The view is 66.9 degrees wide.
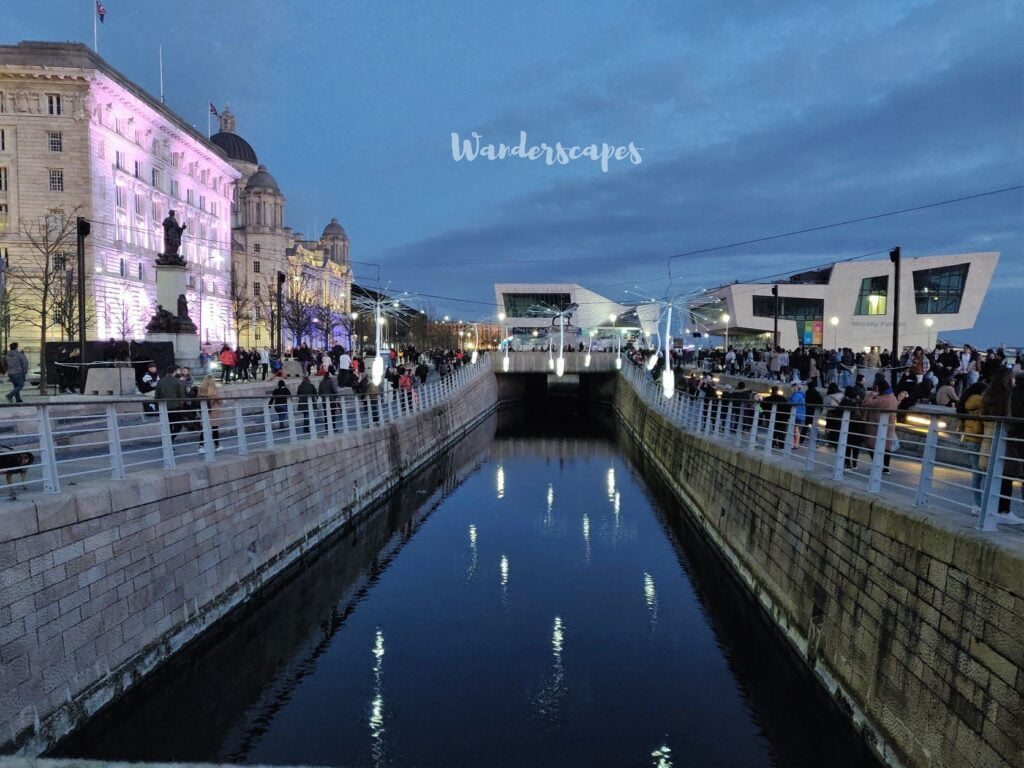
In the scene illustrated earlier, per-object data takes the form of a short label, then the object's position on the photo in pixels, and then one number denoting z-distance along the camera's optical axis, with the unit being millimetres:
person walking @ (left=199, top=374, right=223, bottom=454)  15602
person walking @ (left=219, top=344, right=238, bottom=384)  29781
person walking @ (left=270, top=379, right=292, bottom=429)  20141
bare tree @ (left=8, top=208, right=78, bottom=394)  50284
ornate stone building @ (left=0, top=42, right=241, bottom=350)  56906
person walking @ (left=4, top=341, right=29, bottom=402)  18578
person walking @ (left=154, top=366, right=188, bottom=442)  15031
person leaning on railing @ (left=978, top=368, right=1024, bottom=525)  8656
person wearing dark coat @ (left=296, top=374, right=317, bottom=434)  21333
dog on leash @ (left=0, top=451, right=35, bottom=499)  8700
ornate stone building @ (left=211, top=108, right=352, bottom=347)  88188
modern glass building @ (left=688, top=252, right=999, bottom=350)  76562
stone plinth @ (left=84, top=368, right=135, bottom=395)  20969
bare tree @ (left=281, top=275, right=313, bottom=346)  64712
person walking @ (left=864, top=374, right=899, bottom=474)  12602
